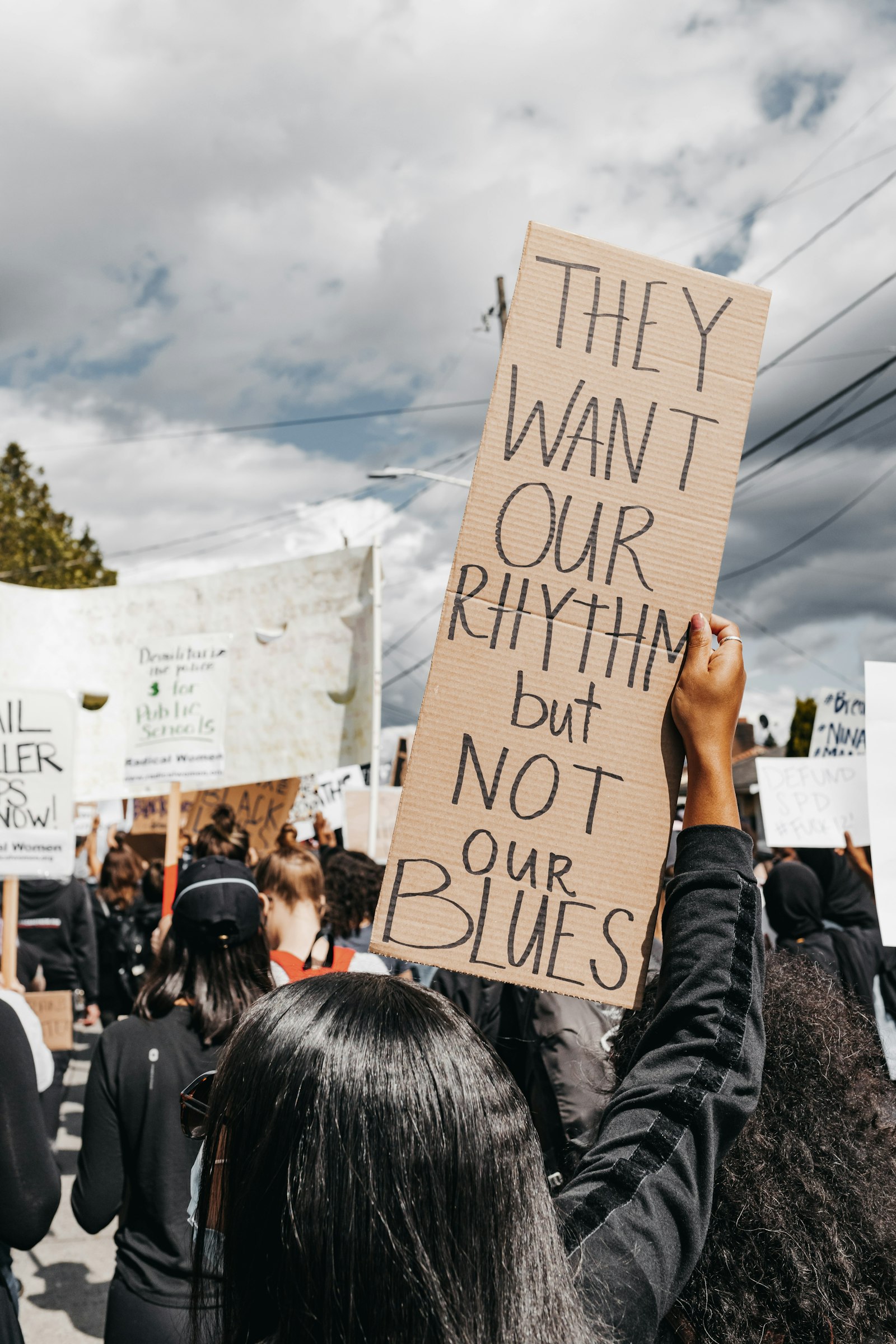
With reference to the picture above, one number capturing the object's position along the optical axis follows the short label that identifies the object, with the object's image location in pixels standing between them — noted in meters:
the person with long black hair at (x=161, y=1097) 2.32
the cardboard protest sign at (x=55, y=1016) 4.14
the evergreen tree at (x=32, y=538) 24.38
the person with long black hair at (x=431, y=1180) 0.89
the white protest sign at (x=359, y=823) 8.49
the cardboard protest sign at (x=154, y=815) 10.17
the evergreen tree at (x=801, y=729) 31.71
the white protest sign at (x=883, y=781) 2.36
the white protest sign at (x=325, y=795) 8.78
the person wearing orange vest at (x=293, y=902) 3.66
